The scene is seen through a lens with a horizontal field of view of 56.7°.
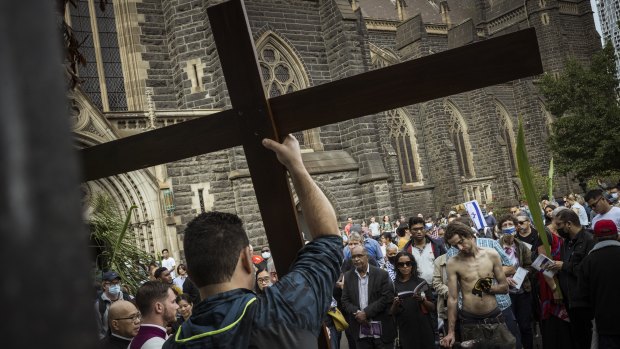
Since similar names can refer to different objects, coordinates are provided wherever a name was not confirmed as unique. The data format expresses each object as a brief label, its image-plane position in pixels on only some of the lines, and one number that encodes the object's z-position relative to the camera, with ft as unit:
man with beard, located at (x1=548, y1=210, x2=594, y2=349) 17.94
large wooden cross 6.33
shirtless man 16.61
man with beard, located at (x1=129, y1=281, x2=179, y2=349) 10.72
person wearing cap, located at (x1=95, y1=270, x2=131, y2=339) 22.21
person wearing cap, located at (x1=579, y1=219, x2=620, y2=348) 15.21
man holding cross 5.04
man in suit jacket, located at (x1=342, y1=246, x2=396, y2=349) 19.67
